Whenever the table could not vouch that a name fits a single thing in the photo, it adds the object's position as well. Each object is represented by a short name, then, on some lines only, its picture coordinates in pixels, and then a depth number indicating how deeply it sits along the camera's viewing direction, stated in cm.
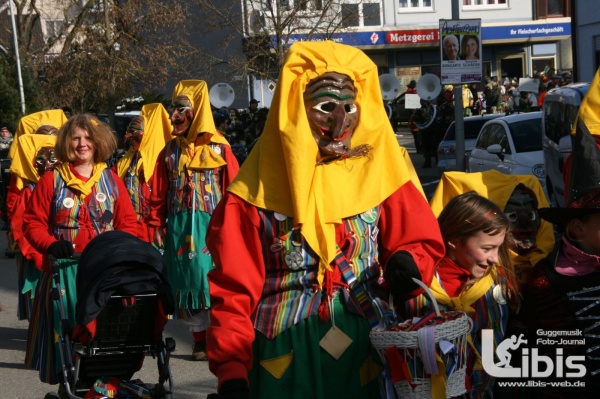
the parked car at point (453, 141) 2158
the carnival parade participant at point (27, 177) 874
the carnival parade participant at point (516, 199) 488
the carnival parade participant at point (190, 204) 820
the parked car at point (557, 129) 1312
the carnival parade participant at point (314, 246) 346
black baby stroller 507
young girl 406
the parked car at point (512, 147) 1531
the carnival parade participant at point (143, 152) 996
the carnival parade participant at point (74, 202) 672
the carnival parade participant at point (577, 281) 368
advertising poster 1542
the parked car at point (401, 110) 3798
